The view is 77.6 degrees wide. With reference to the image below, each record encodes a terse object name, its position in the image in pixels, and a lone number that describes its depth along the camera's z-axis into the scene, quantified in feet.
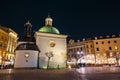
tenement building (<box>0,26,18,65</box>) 91.24
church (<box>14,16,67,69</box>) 61.56
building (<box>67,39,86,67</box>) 107.96
